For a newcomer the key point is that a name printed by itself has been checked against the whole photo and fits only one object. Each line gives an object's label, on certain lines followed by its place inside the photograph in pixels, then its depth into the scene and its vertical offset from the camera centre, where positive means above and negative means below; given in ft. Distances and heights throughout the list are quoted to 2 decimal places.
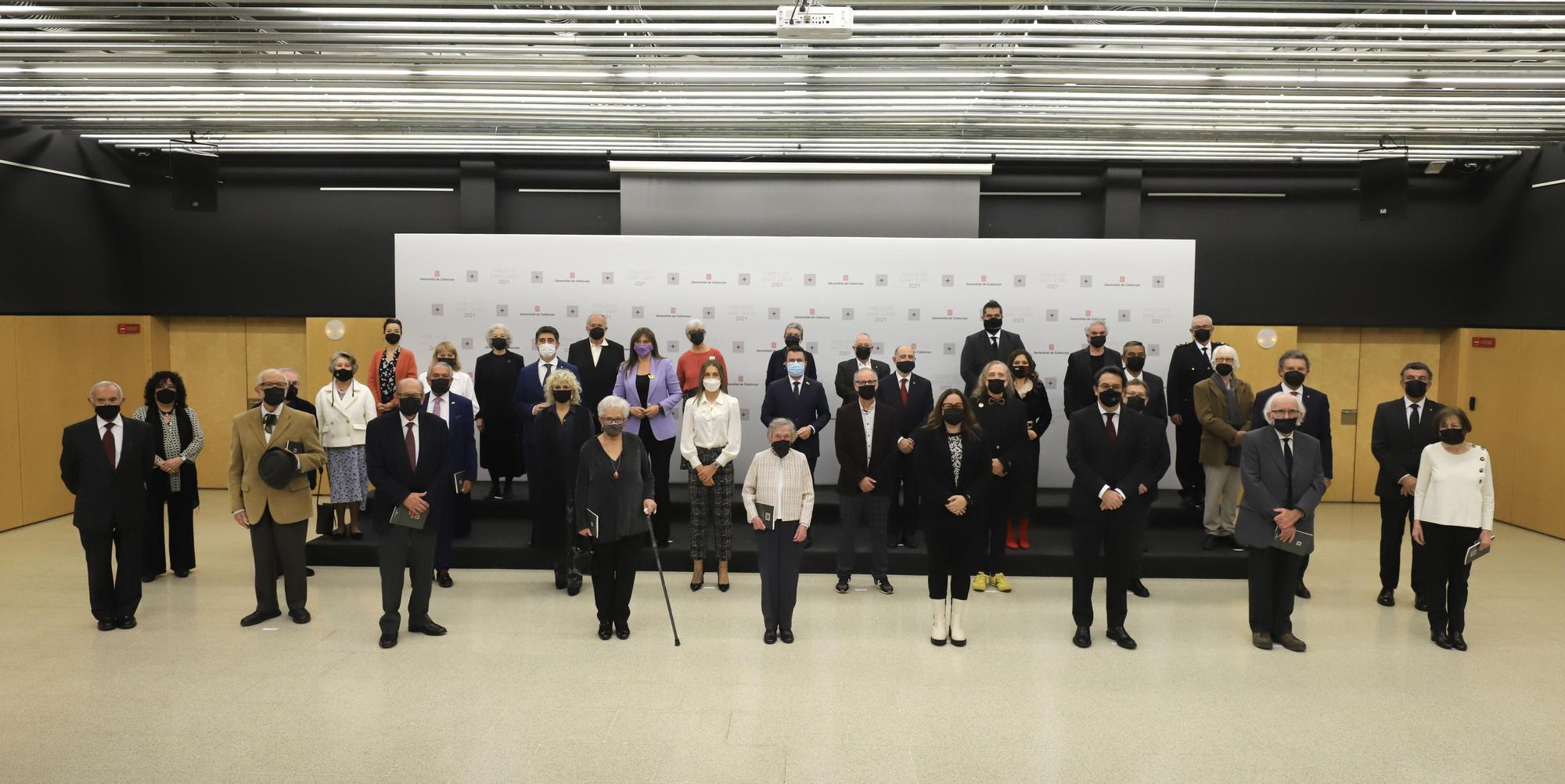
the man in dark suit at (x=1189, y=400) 25.54 -1.64
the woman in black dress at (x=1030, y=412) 22.91 -1.82
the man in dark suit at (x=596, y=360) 25.57 -0.71
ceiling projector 17.15 +6.03
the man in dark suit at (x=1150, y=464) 18.54 -2.57
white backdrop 30.01 +1.53
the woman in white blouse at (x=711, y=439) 20.83 -2.37
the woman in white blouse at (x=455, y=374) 23.59 -1.07
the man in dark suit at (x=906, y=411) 22.36 -1.82
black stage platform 23.75 -5.74
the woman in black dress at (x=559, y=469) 20.21 -3.13
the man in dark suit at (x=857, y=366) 24.53 -0.78
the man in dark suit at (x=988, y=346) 26.40 -0.19
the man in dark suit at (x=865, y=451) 20.79 -2.60
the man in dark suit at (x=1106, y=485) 18.16 -2.90
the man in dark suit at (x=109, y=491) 18.62 -3.37
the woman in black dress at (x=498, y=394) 26.63 -1.76
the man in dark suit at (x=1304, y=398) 20.65 -1.30
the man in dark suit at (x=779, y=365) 25.55 -0.81
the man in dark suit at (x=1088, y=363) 25.03 -0.62
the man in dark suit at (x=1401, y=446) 20.39 -2.33
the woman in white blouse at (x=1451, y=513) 17.93 -3.38
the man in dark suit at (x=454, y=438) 20.77 -2.46
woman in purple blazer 24.08 -1.67
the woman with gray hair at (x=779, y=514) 18.07 -3.54
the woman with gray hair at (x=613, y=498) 17.81 -3.20
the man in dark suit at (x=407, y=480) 17.85 -2.91
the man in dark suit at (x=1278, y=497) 17.95 -3.07
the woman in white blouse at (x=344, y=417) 22.36 -2.10
